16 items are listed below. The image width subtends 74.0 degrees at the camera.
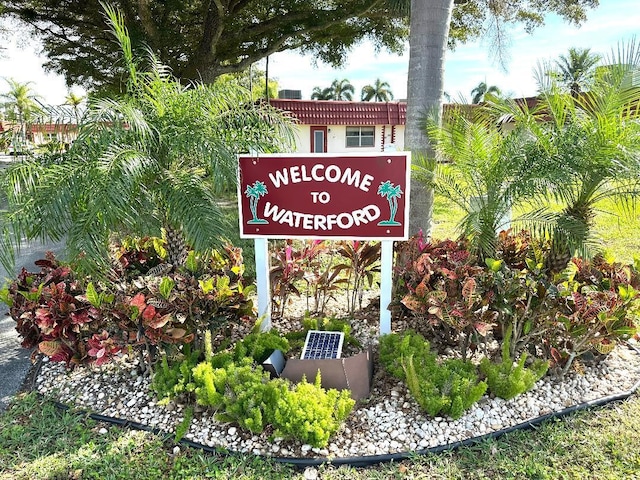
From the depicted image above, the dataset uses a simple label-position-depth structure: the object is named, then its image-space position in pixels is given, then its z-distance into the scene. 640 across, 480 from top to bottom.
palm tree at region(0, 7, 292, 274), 2.83
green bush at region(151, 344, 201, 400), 2.71
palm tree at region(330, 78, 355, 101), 45.44
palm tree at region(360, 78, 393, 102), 46.34
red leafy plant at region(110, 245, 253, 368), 2.82
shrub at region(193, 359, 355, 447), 2.39
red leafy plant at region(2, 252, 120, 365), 2.91
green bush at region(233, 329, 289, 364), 3.00
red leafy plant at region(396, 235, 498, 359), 2.88
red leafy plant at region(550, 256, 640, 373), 2.88
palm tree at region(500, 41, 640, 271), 2.94
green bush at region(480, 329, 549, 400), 2.67
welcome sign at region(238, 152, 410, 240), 3.25
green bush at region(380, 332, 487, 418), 2.56
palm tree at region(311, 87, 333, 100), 40.56
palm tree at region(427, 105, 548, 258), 3.32
